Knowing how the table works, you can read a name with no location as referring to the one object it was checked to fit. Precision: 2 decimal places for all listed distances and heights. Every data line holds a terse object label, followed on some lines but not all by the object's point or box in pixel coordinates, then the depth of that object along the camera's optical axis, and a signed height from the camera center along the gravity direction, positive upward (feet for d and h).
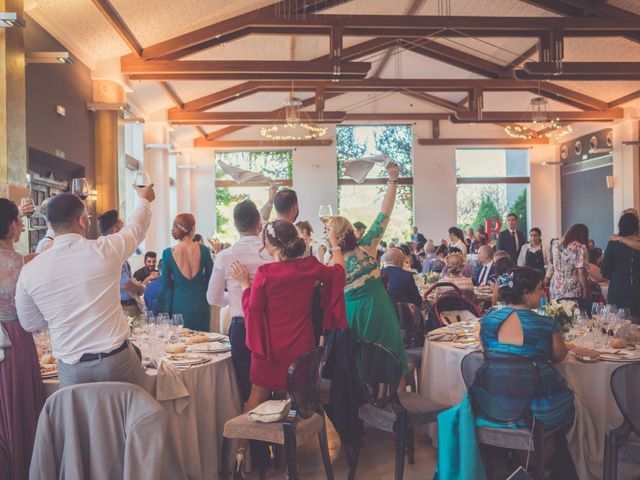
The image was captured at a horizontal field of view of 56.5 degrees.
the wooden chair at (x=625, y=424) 8.73 -2.98
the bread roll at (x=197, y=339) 12.40 -2.31
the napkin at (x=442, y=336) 12.81 -2.41
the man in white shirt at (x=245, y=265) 11.31 -0.84
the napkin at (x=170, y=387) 9.87 -2.63
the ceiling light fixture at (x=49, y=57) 18.85 +5.75
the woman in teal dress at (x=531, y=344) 9.37 -1.90
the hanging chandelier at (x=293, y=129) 34.30 +5.95
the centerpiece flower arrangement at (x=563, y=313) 12.21 -1.86
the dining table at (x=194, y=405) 9.98 -3.15
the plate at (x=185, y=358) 10.66 -2.36
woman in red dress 9.98 -1.31
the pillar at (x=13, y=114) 17.06 +3.50
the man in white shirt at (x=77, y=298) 8.14 -0.92
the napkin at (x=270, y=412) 9.53 -2.98
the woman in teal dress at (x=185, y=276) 14.46 -1.12
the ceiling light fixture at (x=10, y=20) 15.02 +5.40
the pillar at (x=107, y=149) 29.09 +4.05
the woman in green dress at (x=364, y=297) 12.49 -1.47
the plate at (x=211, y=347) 11.72 -2.35
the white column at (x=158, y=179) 42.09 +3.72
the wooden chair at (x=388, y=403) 10.28 -3.23
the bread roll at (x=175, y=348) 11.43 -2.28
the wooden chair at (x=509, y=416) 9.23 -3.02
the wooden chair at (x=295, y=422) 9.37 -3.14
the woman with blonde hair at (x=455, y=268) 22.56 -1.67
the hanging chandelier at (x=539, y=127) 37.19 +6.63
